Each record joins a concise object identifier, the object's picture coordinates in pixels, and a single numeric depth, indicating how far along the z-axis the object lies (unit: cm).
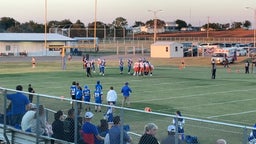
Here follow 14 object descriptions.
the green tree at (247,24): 19228
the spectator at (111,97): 2327
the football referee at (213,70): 4109
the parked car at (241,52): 7149
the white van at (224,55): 6146
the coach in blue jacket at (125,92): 2552
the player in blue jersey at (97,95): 2405
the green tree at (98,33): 14058
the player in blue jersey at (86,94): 2412
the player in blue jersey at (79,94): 2403
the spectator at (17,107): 1344
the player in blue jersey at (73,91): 2470
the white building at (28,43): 8562
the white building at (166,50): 7312
